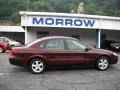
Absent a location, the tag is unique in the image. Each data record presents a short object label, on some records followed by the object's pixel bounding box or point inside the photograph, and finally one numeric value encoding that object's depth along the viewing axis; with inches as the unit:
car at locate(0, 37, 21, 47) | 376.3
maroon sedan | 163.5
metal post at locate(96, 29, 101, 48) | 399.9
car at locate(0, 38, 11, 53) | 365.7
